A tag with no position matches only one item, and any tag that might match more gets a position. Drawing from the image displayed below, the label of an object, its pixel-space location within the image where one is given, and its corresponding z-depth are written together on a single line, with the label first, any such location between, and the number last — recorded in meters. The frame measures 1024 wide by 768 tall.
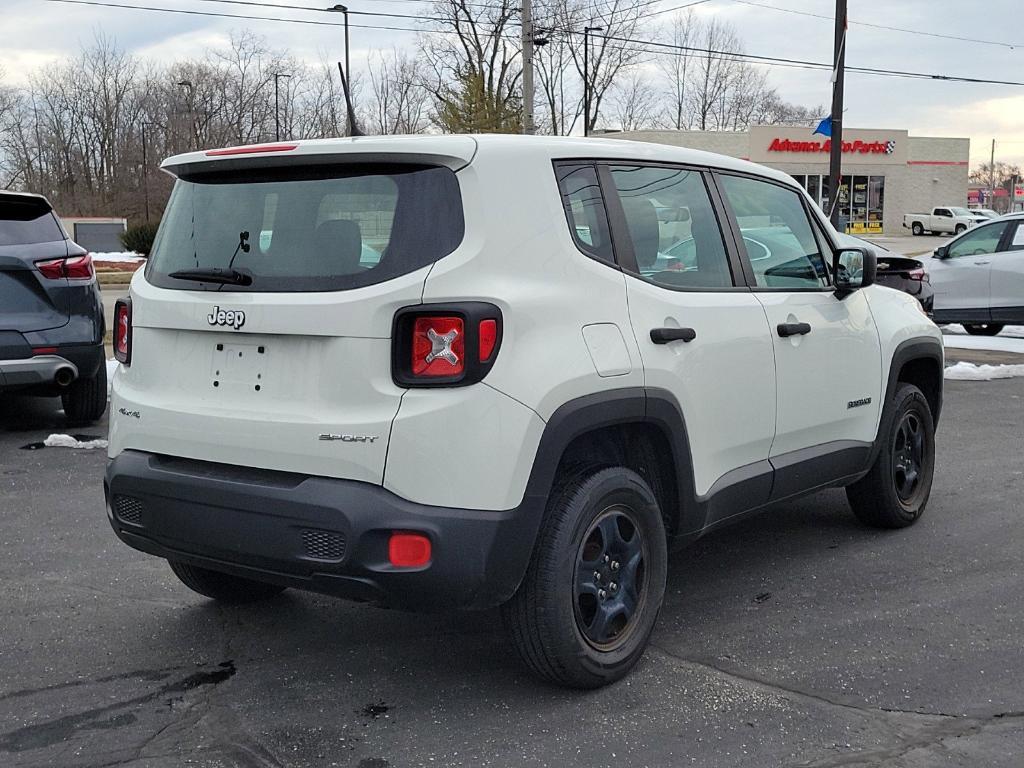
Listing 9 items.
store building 56.84
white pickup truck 56.44
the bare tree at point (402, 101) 67.44
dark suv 7.66
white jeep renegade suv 3.30
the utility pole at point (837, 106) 20.89
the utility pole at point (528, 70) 21.58
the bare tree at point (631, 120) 79.84
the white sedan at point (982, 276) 14.81
